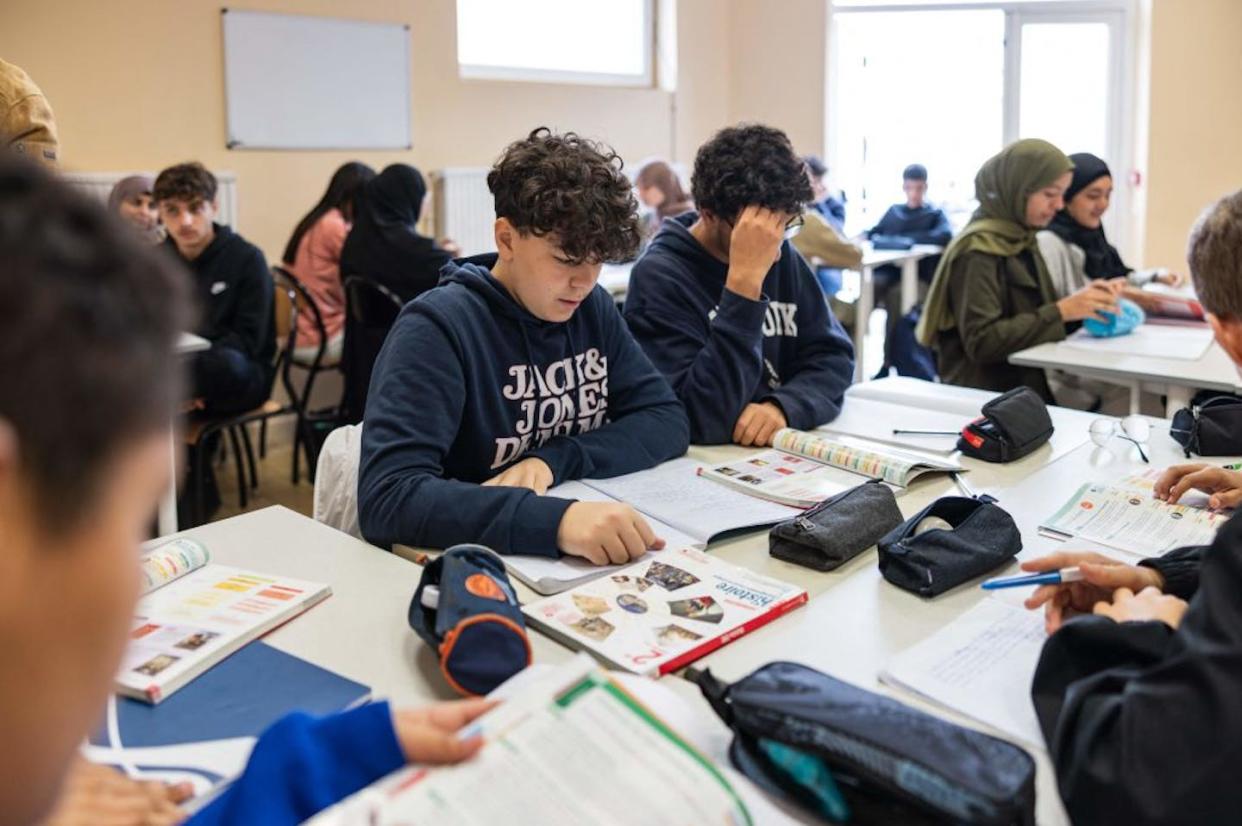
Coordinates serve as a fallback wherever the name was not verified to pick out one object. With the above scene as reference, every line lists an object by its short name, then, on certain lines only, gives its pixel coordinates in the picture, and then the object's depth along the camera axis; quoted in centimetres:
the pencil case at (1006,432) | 188
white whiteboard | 472
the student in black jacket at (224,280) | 349
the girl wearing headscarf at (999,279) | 311
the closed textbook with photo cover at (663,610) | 114
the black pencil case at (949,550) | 131
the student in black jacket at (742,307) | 207
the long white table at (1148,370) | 254
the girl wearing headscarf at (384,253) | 385
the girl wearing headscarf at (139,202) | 364
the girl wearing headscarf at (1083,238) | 341
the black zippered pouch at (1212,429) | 189
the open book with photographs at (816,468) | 170
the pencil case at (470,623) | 104
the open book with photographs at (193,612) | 110
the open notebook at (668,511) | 136
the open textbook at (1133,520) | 146
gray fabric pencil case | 140
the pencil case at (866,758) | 80
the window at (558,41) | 580
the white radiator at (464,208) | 552
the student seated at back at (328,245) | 455
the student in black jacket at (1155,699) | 79
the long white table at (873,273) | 524
